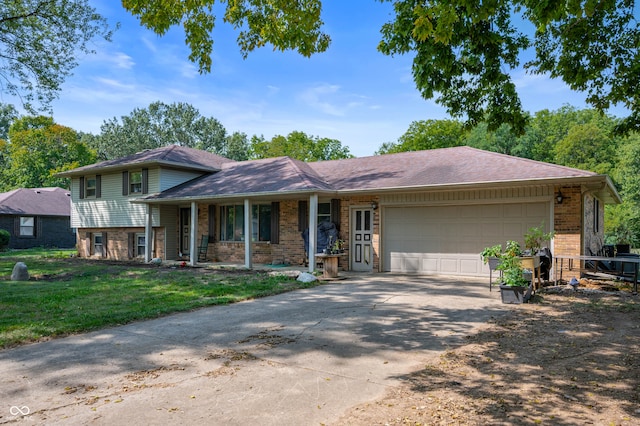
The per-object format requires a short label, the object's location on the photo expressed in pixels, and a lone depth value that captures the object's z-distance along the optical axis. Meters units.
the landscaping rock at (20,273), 11.73
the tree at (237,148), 46.47
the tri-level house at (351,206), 10.97
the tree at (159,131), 45.66
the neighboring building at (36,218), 26.83
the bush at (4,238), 24.94
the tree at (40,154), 38.22
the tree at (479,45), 6.64
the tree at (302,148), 41.84
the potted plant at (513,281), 7.99
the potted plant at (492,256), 8.73
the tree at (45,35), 15.69
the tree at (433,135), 37.53
